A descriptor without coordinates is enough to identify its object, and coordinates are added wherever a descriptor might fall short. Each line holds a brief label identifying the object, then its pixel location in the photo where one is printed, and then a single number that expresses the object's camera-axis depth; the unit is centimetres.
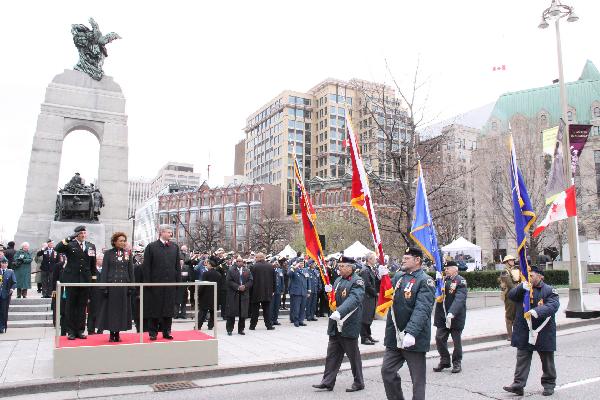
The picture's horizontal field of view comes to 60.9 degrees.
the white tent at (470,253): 3161
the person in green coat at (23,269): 1583
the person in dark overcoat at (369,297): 1220
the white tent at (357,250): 2811
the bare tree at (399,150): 2144
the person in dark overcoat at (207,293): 1409
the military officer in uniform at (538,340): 730
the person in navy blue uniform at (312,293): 1673
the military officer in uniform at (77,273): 969
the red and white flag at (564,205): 1439
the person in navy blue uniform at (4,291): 1232
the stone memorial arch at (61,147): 2097
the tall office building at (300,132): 11569
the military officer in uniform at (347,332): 752
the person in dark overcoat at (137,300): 938
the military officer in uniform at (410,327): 596
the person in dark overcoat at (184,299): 1515
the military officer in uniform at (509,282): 1209
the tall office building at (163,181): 15679
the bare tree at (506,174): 3606
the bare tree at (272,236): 6656
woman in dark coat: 858
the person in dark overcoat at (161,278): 898
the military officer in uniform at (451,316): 923
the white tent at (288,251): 3015
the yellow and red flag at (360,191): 789
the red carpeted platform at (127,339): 827
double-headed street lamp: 1639
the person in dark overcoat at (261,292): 1435
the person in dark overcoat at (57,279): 1037
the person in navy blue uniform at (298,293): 1539
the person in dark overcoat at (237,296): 1345
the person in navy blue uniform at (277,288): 1558
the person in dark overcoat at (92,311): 1048
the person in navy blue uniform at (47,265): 1539
